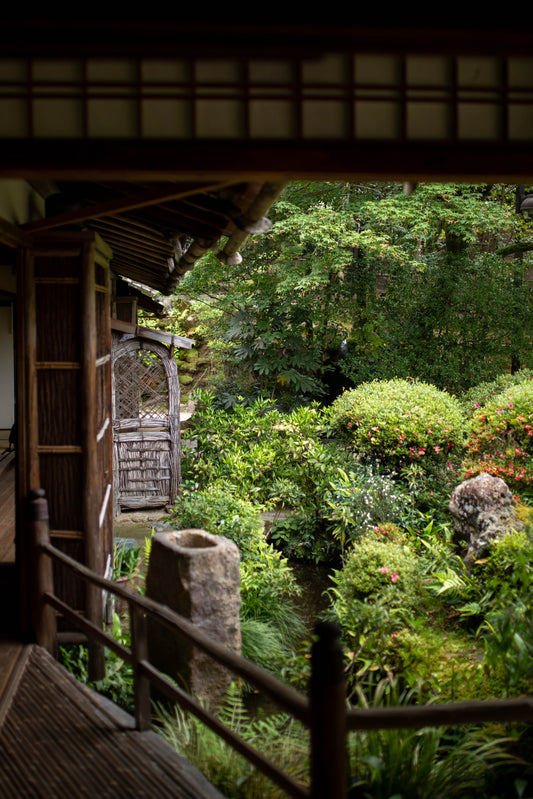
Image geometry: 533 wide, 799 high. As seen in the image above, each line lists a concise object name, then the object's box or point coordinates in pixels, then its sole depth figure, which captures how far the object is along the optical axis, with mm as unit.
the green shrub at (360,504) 6887
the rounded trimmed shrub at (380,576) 5215
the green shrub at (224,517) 6293
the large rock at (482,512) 5547
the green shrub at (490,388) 9430
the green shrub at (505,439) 6602
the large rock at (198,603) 4160
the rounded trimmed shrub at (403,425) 7812
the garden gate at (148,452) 8680
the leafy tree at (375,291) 11023
